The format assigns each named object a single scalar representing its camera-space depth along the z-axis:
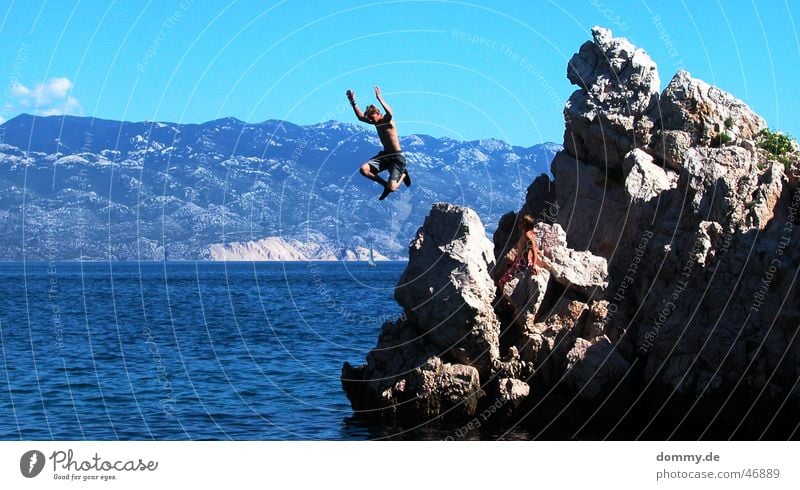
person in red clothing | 38.94
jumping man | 29.86
